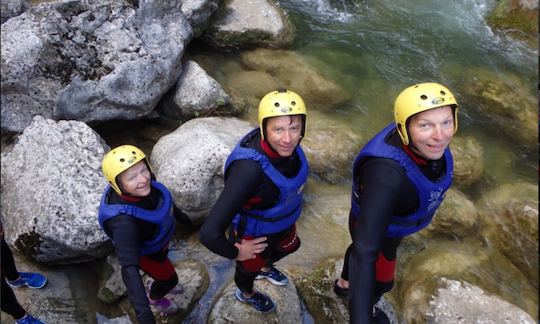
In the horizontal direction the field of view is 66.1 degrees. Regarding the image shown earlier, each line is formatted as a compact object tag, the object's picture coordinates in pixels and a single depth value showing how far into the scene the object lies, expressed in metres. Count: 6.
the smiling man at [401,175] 2.93
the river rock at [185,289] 4.94
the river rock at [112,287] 4.98
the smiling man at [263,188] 3.40
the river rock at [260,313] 4.81
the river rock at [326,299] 5.05
